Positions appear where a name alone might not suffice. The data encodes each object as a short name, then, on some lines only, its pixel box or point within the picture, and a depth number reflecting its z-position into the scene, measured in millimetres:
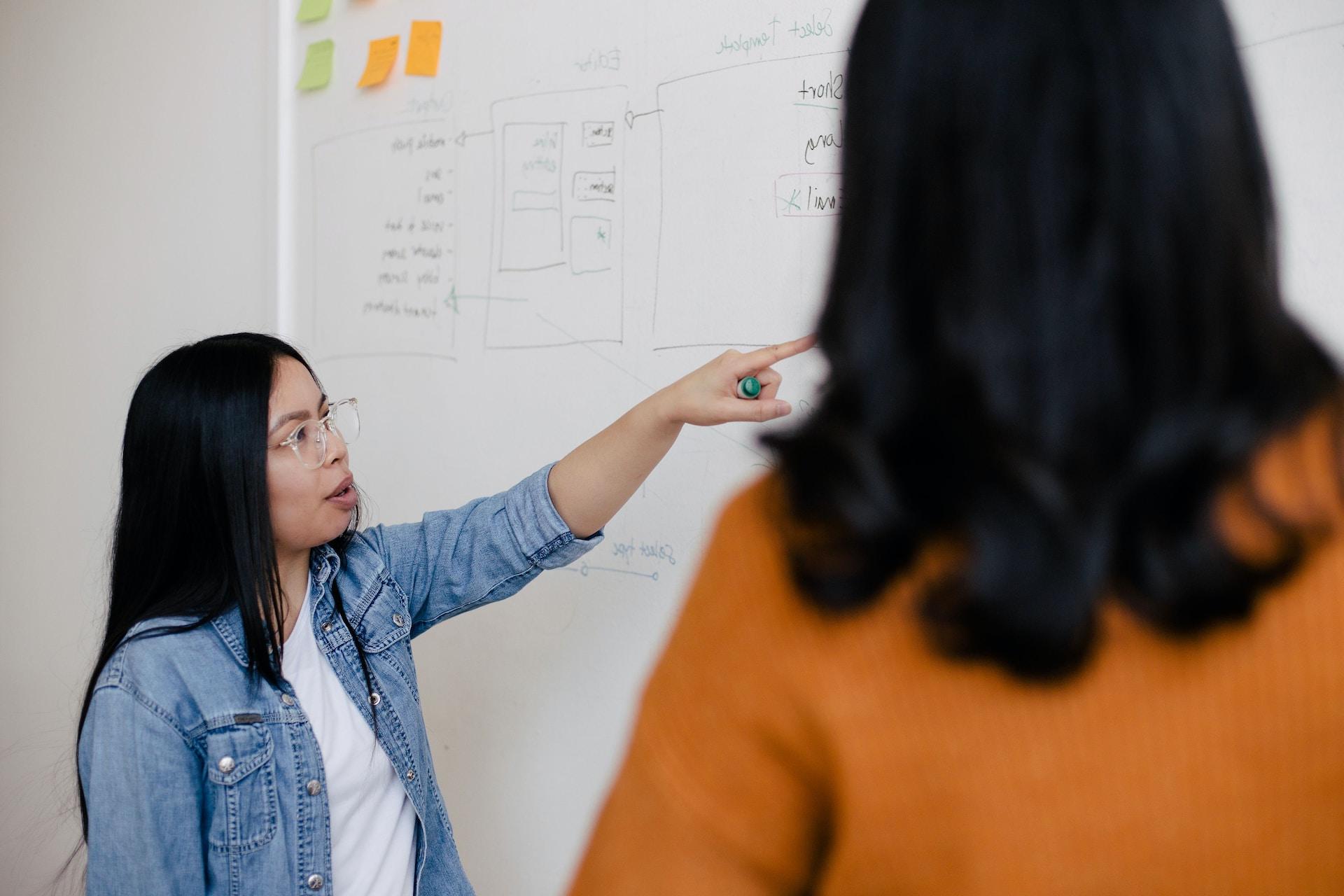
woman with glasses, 1029
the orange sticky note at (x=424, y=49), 1632
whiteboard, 1258
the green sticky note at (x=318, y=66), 1789
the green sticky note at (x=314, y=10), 1779
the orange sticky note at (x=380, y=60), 1692
